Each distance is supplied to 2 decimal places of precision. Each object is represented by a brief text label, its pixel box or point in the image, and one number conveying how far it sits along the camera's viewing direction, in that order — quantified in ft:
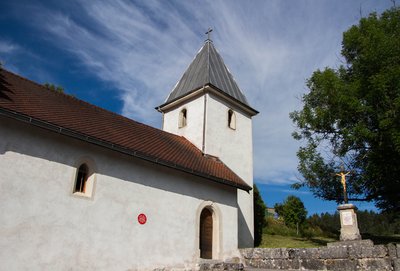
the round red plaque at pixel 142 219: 38.09
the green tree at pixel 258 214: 69.67
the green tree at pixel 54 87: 87.94
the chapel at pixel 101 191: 29.66
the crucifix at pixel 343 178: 50.00
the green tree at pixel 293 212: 92.43
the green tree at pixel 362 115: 55.77
